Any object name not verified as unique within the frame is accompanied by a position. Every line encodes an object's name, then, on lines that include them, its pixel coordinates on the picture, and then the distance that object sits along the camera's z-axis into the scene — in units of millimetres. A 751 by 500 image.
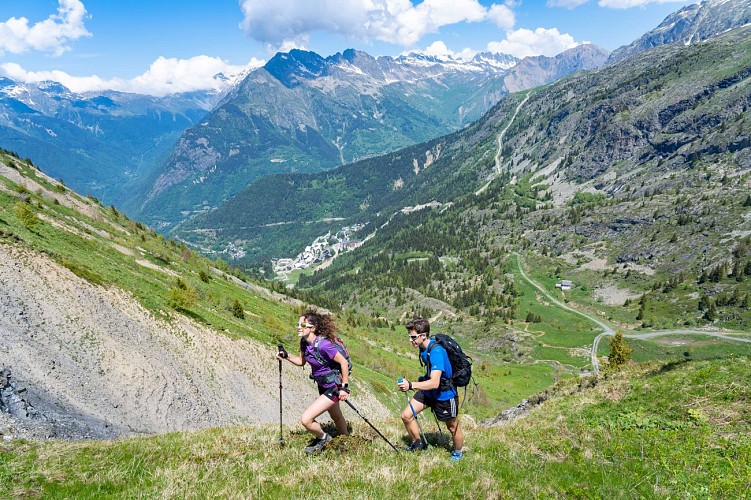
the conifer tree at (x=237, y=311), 48578
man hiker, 10008
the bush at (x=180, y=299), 34875
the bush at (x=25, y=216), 37531
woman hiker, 10781
